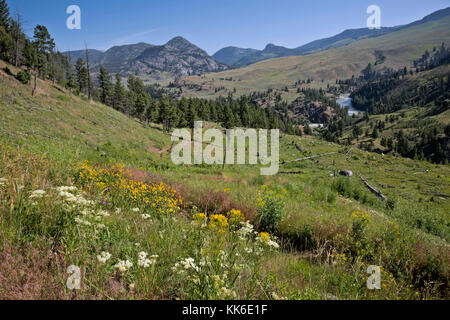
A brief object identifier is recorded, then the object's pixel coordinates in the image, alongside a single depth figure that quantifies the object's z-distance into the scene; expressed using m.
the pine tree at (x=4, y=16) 58.37
